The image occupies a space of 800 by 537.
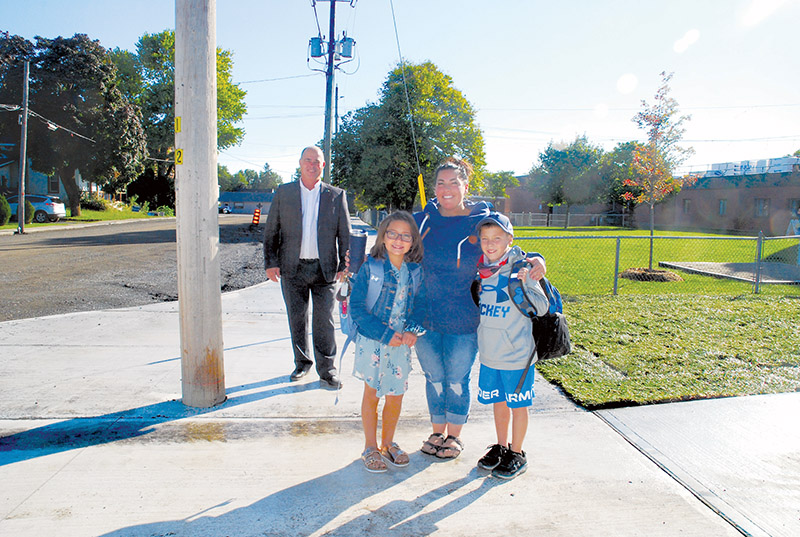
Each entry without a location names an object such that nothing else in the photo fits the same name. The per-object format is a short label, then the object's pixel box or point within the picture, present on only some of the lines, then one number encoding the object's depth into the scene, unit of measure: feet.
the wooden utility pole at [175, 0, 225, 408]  12.35
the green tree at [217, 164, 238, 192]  394.73
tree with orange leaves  42.52
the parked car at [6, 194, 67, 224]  104.73
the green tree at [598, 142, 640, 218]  153.89
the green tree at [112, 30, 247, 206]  173.47
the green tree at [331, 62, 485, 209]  94.53
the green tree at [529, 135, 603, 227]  159.33
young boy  10.07
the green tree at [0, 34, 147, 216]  117.80
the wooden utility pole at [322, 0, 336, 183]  50.44
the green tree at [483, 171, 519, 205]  219.41
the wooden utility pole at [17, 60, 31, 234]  79.70
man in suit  14.84
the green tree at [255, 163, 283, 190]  446.24
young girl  10.30
